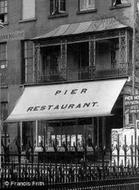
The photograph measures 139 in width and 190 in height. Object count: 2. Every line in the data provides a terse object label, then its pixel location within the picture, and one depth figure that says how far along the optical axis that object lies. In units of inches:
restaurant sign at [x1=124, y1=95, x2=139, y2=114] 727.7
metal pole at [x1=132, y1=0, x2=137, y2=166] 1214.4
